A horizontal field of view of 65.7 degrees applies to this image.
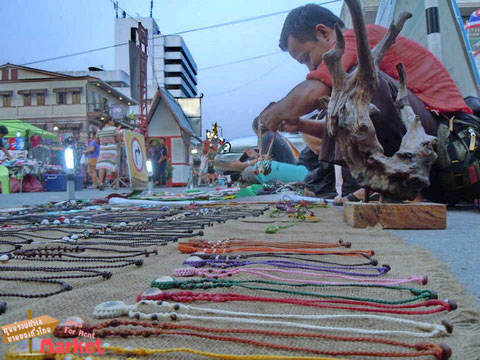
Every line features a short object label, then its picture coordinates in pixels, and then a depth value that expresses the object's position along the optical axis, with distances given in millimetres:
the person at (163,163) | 9573
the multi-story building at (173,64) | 40312
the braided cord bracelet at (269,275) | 745
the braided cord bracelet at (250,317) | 508
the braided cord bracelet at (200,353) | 432
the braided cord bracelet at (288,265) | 834
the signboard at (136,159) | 5438
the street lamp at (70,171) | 3641
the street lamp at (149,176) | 5364
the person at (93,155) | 7899
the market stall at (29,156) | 6801
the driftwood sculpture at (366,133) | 1624
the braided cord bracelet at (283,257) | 920
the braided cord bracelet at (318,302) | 590
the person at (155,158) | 9641
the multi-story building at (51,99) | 19469
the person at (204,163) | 10434
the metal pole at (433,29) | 3717
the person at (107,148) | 6377
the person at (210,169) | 10336
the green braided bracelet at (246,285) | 654
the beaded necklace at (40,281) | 690
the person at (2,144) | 6470
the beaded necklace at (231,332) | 448
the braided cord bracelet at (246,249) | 1044
